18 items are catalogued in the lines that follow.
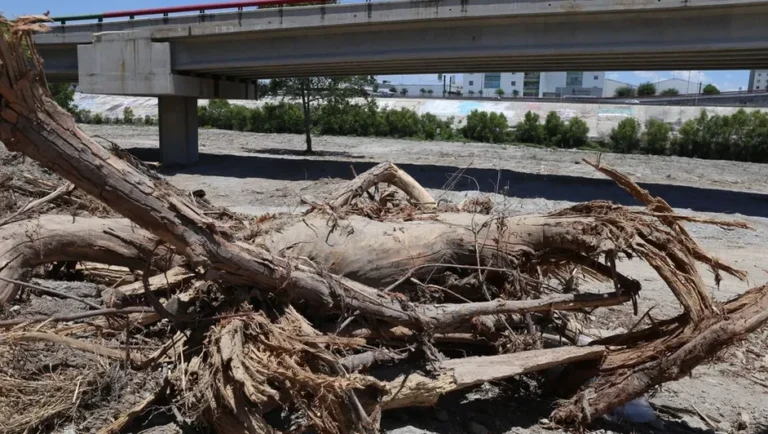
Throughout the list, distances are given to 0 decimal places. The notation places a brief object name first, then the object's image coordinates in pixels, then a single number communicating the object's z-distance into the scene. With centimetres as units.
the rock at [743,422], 443
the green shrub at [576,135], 2891
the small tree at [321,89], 2502
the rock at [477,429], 405
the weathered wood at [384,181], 529
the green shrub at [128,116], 3926
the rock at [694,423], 445
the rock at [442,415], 416
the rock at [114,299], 418
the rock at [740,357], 553
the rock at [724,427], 443
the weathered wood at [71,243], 432
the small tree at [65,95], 3741
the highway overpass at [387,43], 1367
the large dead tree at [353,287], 310
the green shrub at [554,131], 2925
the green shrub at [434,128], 3192
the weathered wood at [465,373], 378
